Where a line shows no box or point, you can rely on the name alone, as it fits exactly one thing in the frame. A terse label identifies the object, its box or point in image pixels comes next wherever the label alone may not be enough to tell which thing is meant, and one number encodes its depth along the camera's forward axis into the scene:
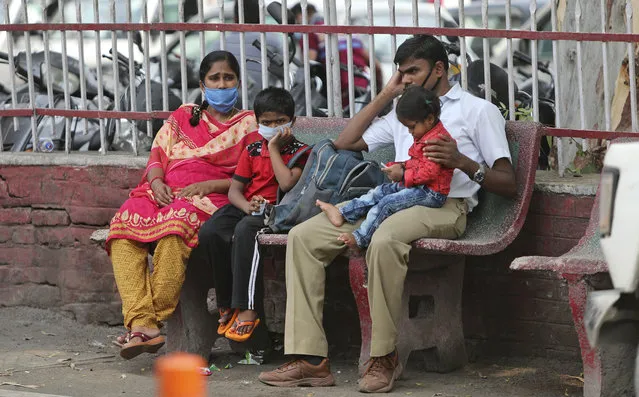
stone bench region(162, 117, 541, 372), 11.30
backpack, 11.85
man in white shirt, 10.98
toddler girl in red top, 11.12
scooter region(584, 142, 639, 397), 7.37
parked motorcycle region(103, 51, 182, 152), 14.56
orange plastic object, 5.02
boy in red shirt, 11.74
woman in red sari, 12.06
